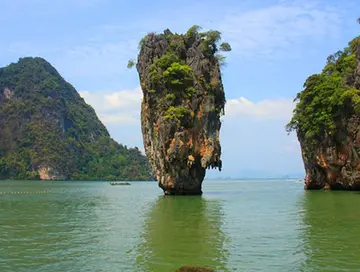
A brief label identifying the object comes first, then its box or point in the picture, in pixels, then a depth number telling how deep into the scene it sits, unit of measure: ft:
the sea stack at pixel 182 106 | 107.76
